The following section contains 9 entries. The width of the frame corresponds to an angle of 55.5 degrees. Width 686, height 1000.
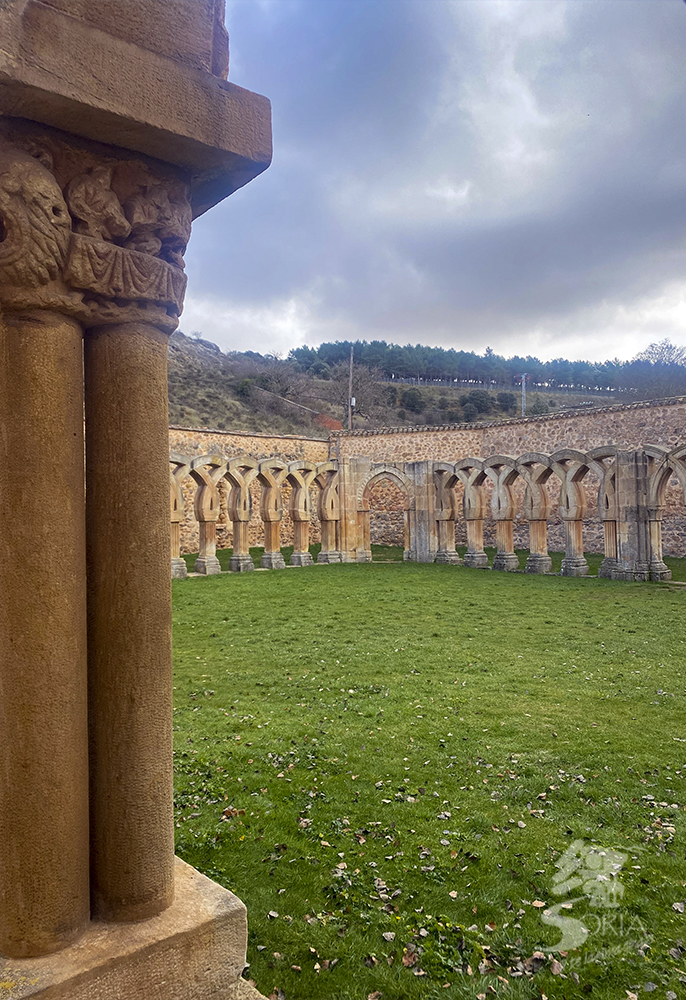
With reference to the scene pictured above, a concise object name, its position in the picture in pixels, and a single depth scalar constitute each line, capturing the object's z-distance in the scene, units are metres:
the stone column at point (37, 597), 1.85
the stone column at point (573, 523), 16.94
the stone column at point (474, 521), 19.14
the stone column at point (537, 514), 17.81
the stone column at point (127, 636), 2.01
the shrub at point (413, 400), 46.44
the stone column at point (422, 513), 20.08
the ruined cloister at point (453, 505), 15.87
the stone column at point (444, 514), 19.97
